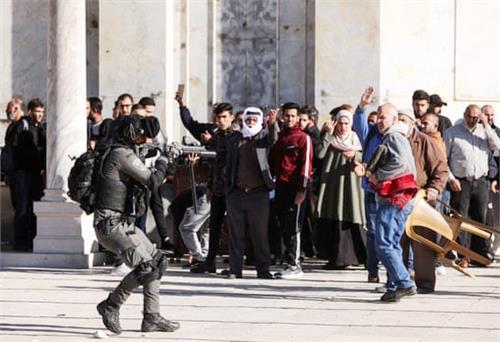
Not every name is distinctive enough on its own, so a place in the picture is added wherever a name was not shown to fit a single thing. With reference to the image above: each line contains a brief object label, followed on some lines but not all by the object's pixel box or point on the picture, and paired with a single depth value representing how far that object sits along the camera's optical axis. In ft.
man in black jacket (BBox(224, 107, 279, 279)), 59.16
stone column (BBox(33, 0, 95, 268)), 63.31
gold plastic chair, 52.65
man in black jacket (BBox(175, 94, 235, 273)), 60.44
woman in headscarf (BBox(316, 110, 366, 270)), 62.34
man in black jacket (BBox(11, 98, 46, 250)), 66.23
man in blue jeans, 50.80
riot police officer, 43.39
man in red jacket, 59.41
